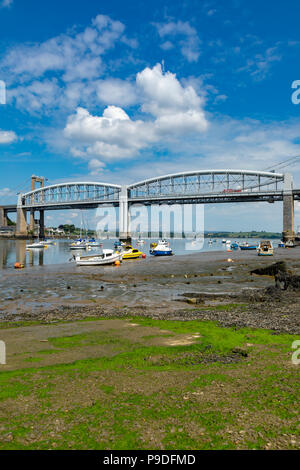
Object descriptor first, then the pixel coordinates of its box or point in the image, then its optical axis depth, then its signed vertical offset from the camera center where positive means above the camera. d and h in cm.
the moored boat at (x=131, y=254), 6154 -460
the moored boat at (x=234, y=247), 10016 -575
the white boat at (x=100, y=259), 4823 -440
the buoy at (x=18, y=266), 4403 -471
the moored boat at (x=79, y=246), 9742 -458
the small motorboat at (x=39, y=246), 9367 -416
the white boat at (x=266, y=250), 6266 -429
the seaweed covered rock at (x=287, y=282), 2244 -400
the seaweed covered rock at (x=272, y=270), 3519 -469
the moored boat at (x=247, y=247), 9338 -539
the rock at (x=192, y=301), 1900 -432
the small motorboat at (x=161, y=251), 7231 -484
